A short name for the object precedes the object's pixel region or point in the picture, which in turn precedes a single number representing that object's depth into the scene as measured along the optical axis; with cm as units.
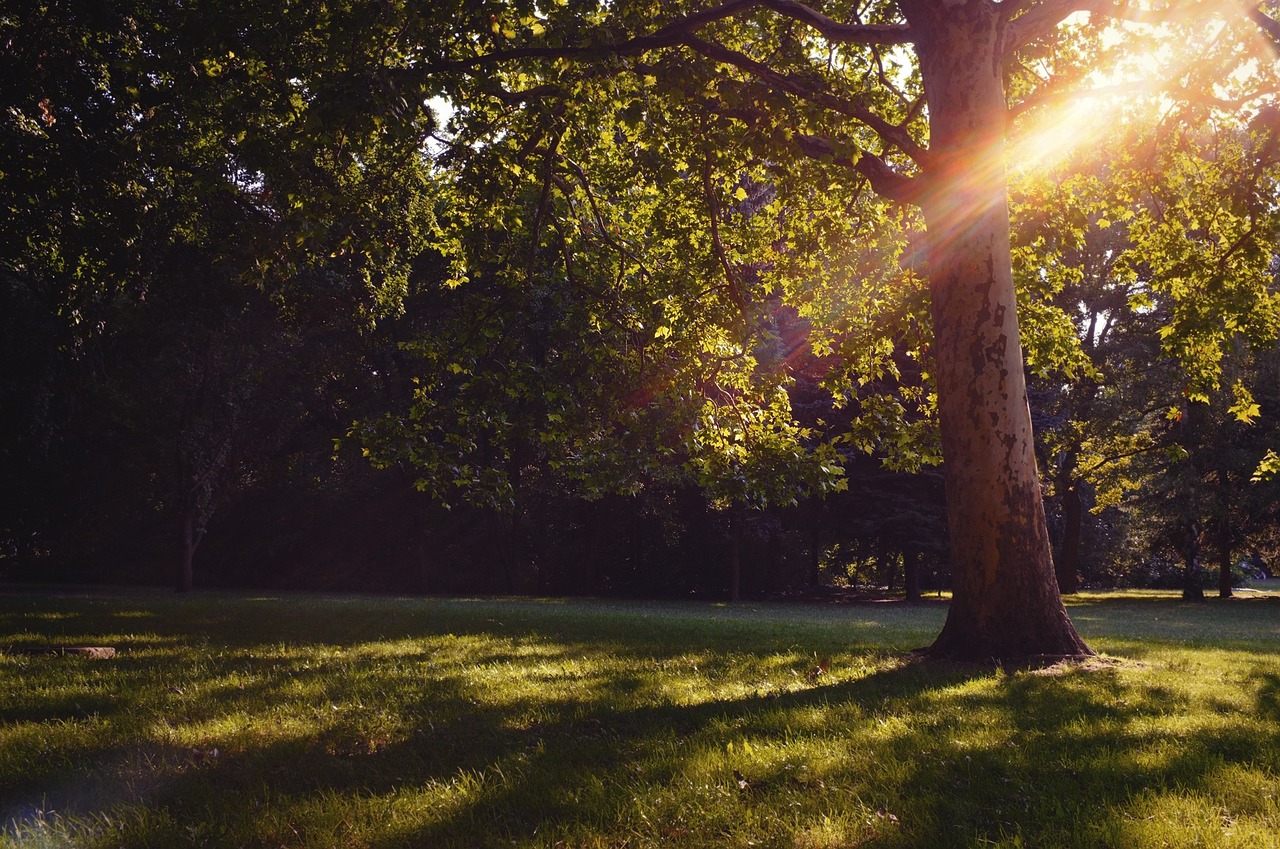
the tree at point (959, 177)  912
